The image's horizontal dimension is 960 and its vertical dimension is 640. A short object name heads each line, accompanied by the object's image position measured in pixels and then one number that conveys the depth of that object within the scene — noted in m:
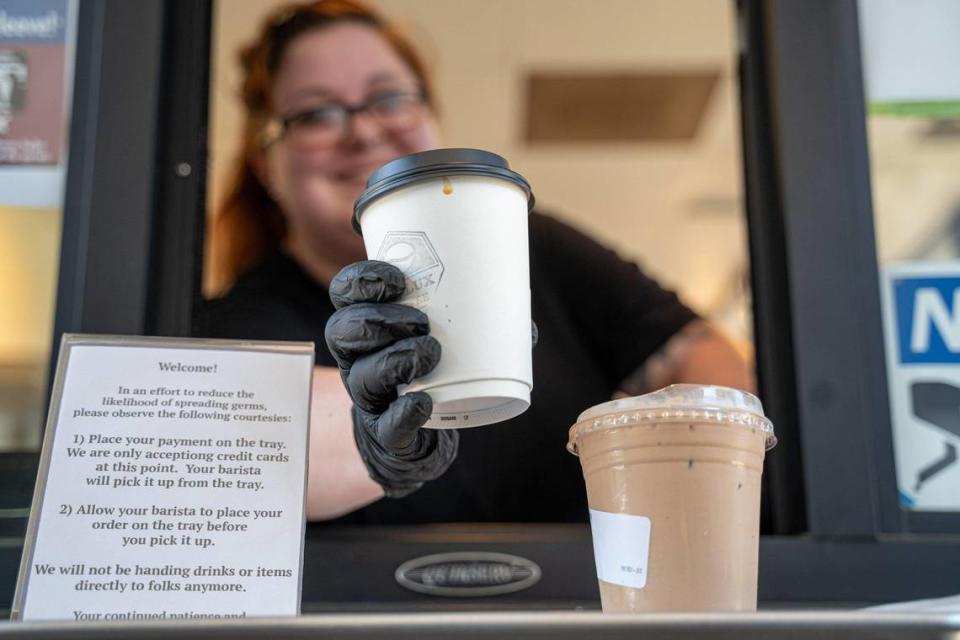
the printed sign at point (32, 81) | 1.75
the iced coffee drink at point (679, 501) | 0.97
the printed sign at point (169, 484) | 1.00
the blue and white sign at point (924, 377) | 1.64
